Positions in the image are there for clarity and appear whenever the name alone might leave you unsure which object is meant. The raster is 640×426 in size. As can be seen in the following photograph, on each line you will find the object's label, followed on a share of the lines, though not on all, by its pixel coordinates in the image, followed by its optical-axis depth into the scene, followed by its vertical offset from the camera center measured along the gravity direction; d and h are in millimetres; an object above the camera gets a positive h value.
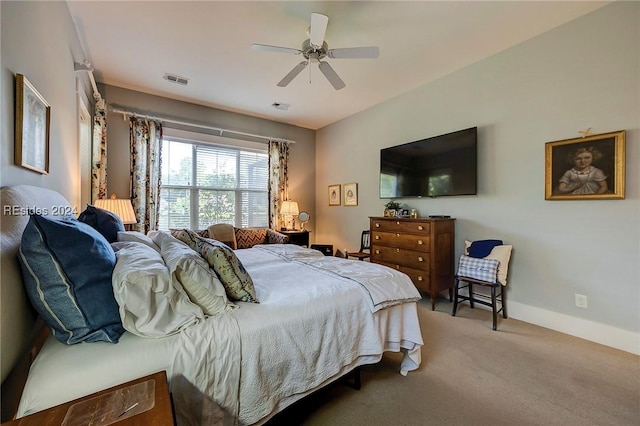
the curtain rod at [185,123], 3767 +1439
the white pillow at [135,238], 1752 -187
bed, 913 -589
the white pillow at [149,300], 1043 -375
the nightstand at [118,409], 722 -590
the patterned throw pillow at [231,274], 1390 -343
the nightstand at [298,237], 4961 -496
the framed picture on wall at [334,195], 5207 +350
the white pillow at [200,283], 1230 -345
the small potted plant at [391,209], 3902 +52
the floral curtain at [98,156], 3441 +741
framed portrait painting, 2227 +424
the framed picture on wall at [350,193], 4848 +358
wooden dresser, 3084 -479
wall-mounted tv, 3156 +630
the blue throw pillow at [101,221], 1689 -70
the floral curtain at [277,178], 5141 +671
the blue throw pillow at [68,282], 947 -274
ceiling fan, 2076 +1468
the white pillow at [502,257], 2715 -474
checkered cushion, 2660 -593
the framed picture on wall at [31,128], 1227 +441
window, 4285 +511
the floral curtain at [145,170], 3867 +625
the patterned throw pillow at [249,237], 4527 -450
